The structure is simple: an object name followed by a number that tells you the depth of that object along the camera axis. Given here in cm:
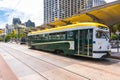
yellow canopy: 759
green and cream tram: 616
